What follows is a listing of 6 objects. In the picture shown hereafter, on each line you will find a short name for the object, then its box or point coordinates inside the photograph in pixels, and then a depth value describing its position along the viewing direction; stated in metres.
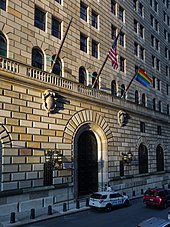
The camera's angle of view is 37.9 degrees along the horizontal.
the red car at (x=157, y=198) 21.62
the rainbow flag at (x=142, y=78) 29.41
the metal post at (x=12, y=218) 16.30
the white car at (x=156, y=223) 10.18
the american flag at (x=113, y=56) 24.83
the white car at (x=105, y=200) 19.78
